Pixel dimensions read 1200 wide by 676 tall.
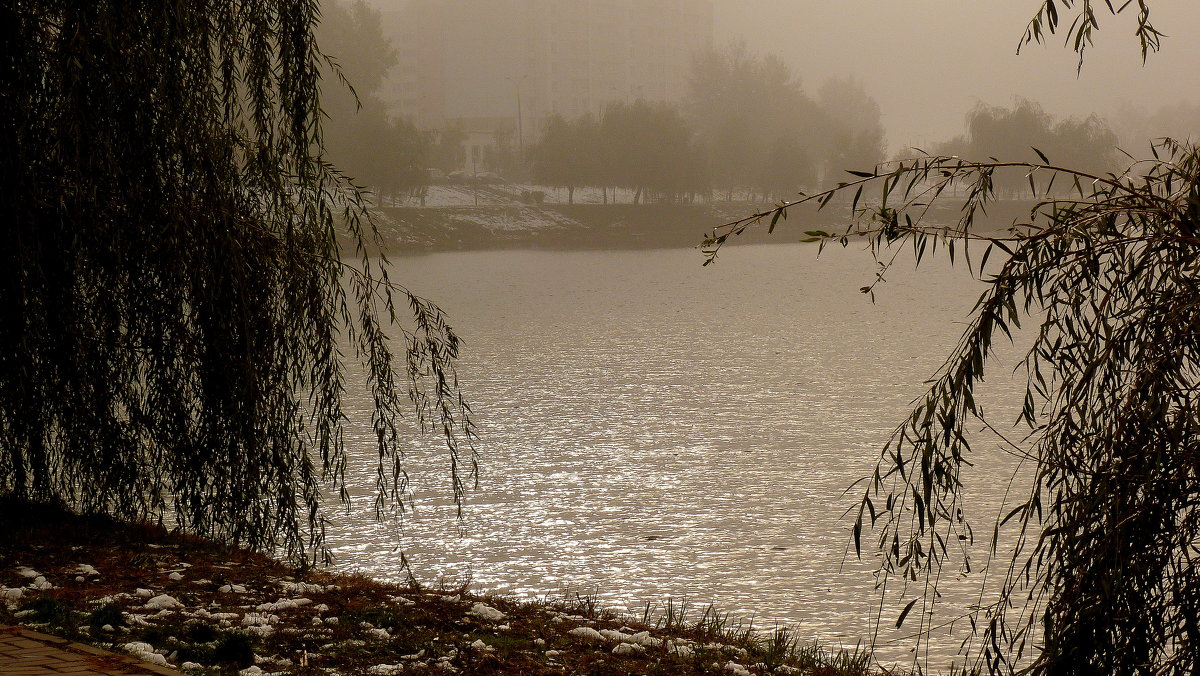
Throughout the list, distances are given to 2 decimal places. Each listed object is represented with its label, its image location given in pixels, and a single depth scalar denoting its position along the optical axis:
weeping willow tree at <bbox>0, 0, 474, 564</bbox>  11.69
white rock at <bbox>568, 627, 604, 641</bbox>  11.66
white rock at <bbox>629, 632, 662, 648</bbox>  11.43
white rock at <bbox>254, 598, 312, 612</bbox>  11.21
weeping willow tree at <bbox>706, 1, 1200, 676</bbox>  6.68
